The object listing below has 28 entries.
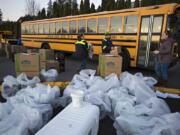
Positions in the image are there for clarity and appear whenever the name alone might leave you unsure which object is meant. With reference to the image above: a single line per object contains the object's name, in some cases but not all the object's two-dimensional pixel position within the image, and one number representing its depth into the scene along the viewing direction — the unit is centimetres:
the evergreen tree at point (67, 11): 1852
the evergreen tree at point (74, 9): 1825
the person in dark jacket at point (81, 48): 501
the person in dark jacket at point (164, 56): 379
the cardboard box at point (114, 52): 412
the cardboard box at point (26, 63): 389
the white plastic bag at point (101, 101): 210
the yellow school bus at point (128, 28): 471
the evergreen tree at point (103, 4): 1595
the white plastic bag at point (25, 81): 290
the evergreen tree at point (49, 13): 2061
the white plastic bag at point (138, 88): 234
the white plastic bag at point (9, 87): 271
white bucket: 134
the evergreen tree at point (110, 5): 1486
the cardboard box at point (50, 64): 486
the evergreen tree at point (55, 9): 1965
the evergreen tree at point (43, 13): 2100
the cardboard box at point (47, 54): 558
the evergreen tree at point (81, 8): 1753
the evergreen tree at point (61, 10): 1929
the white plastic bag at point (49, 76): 371
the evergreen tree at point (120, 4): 1431
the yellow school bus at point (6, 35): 1425
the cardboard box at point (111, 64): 381
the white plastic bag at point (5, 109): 158
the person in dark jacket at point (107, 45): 513
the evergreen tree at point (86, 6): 1724
